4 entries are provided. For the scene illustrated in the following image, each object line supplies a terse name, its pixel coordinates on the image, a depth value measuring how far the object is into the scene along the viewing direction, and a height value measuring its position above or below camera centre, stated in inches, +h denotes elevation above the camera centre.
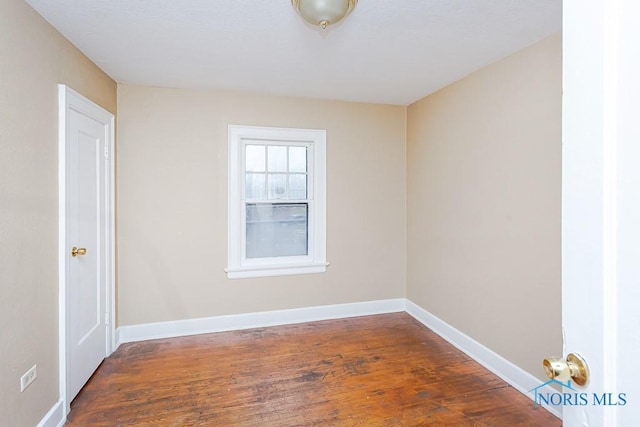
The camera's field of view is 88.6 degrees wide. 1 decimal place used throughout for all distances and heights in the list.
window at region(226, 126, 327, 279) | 136.0 +4.4
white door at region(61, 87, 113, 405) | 86.7 -7.9
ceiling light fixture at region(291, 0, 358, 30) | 66.1 +41.8
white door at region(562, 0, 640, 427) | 22.5 +0.9
